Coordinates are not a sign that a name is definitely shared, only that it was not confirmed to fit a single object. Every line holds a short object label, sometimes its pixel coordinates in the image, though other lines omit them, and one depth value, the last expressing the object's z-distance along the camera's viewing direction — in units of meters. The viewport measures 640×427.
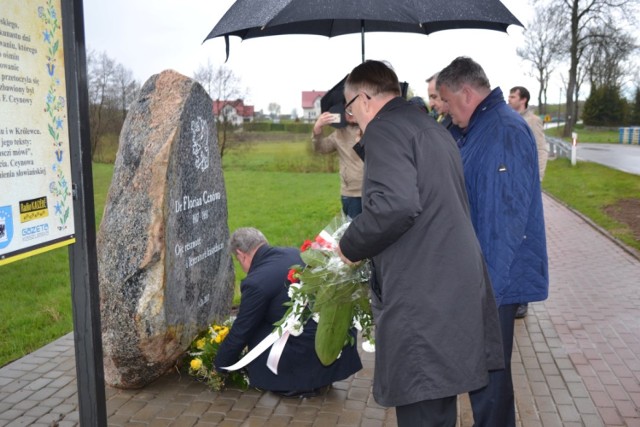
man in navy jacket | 3.22
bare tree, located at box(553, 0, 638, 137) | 38.98
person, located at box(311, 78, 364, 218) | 6.70
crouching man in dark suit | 4.23
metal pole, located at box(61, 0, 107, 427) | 2.95
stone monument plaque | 4.42
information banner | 2.51
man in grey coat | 2.56
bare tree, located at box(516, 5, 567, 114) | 41.59
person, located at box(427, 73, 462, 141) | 3.75
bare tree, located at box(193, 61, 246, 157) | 20.14
